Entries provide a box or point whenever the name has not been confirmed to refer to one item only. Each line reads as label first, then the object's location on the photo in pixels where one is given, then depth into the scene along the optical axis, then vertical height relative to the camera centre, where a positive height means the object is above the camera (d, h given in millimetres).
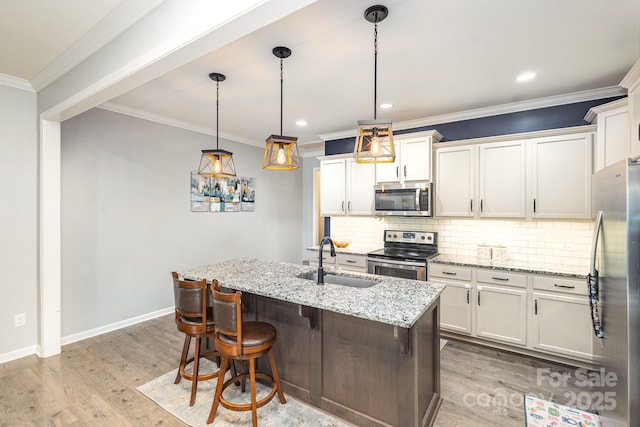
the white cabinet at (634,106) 2139 +764
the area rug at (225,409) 2156 -1477
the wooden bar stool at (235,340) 1985 -873
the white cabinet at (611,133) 2639 +705
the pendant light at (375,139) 2039 +509
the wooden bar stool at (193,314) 2293 -798
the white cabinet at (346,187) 4434 +362
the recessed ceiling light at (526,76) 2803 +1262
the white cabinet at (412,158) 3873 +687
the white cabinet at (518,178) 3117 +376
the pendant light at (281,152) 2443 +480
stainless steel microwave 3887 +160
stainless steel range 3664 -547
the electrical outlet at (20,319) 3064 -1088
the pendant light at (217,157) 2875 +513
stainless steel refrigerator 1648 -468
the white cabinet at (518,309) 2900 -1010
